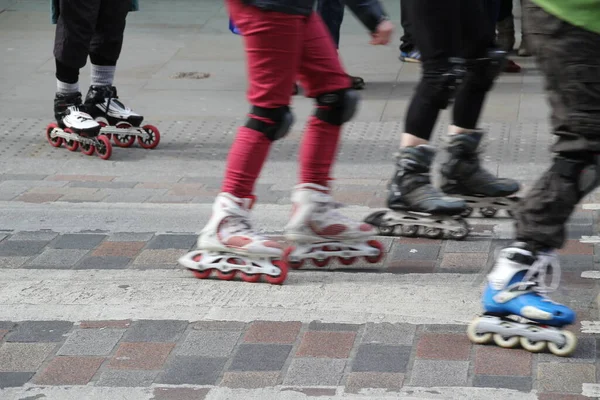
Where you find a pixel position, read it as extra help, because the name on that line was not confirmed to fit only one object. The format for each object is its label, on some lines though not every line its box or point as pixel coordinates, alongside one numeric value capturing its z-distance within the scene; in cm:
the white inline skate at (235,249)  852
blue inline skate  702
